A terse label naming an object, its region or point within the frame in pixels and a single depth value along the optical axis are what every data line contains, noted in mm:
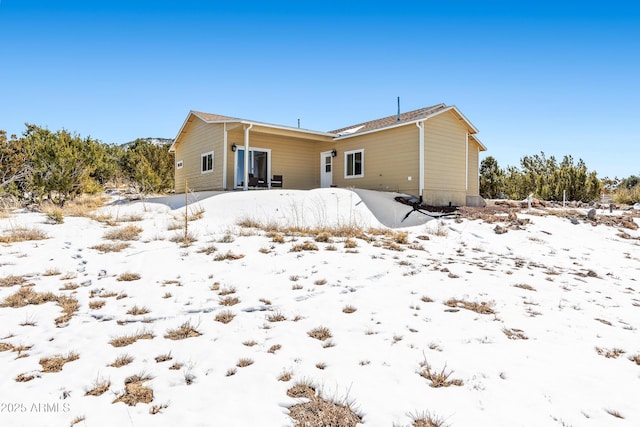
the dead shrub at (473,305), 4119
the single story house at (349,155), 14000
